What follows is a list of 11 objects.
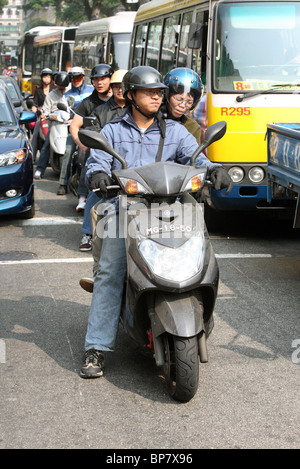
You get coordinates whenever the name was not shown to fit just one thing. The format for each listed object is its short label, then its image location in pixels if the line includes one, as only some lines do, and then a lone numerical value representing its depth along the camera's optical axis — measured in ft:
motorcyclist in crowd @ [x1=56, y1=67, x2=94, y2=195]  39.22
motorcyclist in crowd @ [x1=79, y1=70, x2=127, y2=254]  25.41
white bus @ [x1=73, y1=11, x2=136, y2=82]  65.16
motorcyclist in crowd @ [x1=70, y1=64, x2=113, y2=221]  28.73
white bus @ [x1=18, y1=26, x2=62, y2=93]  122.72
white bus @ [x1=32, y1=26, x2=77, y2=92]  101.11
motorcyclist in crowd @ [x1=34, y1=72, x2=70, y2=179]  46.79
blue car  31.71
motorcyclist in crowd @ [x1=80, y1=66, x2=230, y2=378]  15.43
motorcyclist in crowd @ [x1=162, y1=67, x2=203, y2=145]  20.81
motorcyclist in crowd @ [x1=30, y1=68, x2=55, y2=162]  55.77
